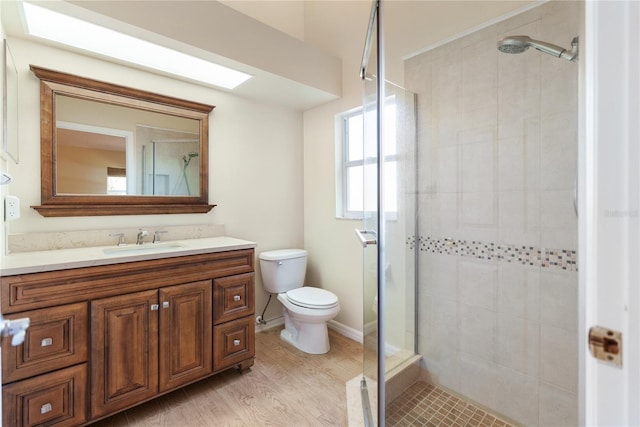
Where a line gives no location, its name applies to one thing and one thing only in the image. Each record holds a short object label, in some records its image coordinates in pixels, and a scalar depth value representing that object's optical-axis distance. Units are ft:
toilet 6.92
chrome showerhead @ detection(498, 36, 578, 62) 3.86
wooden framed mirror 5.53
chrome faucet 6.35
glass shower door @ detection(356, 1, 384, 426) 4.97
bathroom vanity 4.01
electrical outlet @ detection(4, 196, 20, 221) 4.76
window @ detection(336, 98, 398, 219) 8.14
